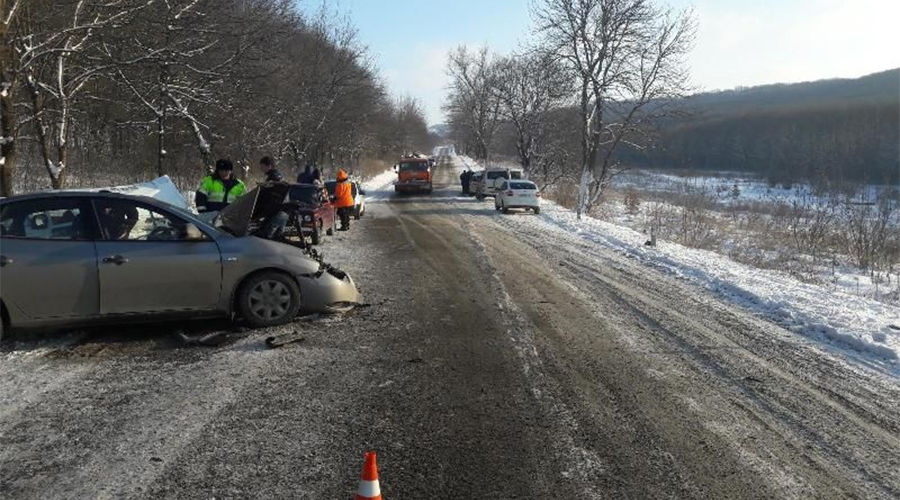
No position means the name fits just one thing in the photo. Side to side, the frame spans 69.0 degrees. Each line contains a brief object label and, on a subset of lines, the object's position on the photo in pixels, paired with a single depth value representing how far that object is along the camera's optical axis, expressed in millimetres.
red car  14626
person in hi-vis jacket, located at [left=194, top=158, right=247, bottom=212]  11047
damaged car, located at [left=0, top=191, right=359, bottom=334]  6133
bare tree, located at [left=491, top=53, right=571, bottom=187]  48109
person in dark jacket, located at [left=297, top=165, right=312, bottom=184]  18000
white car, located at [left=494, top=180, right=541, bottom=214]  25922
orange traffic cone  2941
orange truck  38625
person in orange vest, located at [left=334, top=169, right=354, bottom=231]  18734
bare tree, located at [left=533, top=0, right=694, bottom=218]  30547
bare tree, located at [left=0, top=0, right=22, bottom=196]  10961
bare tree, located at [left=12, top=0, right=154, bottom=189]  11680
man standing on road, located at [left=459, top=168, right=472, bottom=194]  40250
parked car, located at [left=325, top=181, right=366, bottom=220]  22288
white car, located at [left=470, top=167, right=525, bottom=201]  34438
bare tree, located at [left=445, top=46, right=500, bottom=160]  70125
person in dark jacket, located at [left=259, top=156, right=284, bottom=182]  11359
